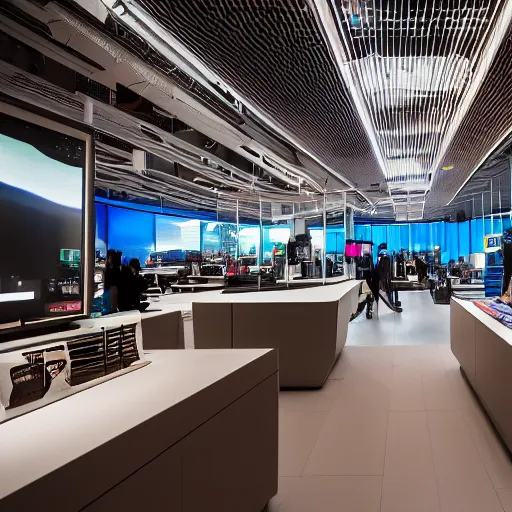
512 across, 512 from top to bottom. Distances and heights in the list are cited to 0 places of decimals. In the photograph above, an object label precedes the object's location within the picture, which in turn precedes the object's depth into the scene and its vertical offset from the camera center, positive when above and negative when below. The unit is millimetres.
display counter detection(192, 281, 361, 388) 4773 -647
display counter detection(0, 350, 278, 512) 1020 -444
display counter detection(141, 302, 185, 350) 2930 -412
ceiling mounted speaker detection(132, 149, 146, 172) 6746 +1468
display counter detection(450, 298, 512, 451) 2988 -741
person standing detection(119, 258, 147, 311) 3549 -174
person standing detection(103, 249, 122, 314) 3426 -137
